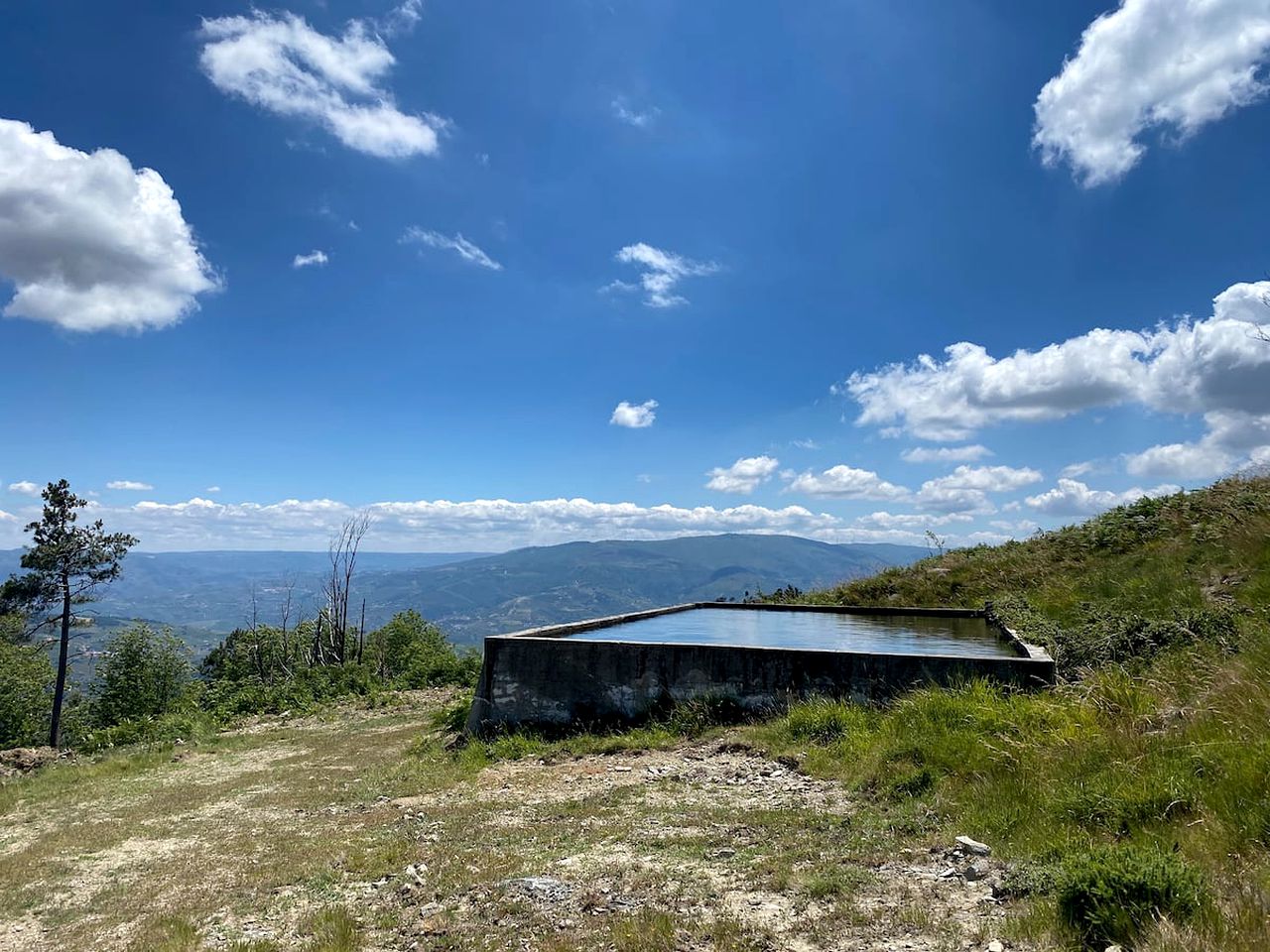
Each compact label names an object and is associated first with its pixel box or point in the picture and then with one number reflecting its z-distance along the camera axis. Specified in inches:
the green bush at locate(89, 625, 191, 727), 1712.6
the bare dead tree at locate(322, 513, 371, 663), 1734.7
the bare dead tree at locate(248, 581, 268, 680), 1684.4
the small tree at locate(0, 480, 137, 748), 1317.7
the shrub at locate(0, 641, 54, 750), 1556.3
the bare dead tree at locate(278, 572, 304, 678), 1852.1
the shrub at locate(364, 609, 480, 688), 1067.9
